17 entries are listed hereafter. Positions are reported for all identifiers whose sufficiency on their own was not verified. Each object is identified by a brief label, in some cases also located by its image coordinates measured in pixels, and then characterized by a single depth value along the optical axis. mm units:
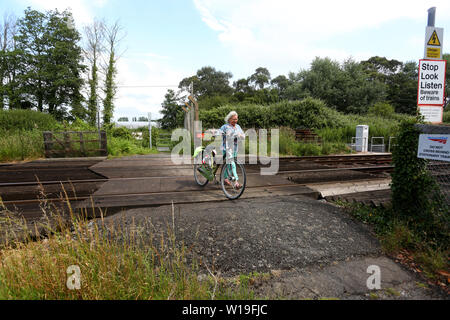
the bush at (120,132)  18003
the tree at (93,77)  26656
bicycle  5085
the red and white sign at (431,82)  4043
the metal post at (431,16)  4109
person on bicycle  5070
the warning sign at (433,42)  4102
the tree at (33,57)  29297
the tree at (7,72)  28547
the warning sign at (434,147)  3090
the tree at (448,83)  46231
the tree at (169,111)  47469
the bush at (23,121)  15516
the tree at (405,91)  48406
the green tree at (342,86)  35509
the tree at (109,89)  24828
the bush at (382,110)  31581
